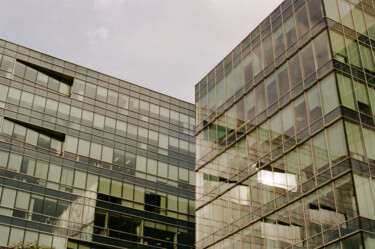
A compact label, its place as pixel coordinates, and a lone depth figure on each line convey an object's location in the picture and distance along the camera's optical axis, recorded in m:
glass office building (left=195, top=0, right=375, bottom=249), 30.77
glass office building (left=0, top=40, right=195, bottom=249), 48.03
